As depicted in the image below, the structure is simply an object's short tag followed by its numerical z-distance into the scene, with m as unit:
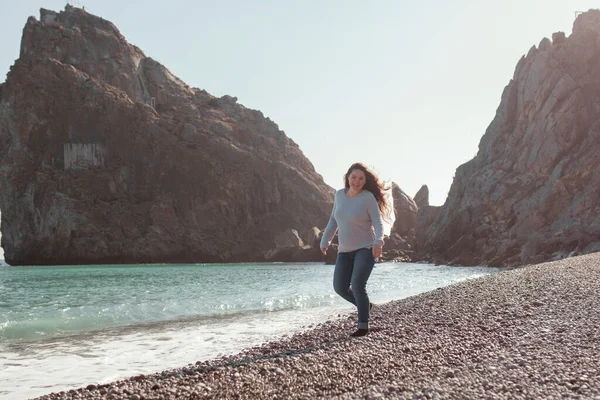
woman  7.84
